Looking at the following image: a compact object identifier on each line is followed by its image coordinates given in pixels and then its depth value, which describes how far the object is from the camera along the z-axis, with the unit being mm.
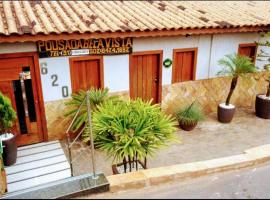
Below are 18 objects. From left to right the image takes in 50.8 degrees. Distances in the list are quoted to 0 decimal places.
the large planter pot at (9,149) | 6203
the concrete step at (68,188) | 3418
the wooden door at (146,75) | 8352
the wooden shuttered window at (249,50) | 9942
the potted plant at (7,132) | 5934
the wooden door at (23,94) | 6804
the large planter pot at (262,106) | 9219
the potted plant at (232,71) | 8508
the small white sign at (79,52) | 7319
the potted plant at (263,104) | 9180
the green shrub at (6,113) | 5898
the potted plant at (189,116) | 8352
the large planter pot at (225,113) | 8883
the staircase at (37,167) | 5883
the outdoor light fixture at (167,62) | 8693
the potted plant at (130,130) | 4551
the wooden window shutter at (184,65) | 8961
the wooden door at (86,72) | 7520
